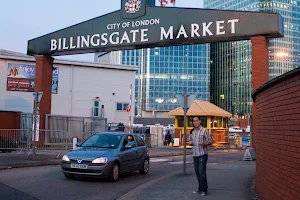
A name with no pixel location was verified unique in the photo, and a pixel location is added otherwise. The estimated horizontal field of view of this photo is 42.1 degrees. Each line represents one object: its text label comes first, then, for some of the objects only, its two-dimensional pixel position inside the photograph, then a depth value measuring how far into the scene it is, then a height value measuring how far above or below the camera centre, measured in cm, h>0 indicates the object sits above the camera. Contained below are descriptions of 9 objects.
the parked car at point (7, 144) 1906 -104
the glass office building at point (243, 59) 11769 +2066
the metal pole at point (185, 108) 1278 +54
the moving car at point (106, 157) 1094 -99
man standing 873 -62
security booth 3183 +35
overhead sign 1570 +430
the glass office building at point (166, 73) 11394 +1520
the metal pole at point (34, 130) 1624 -31
